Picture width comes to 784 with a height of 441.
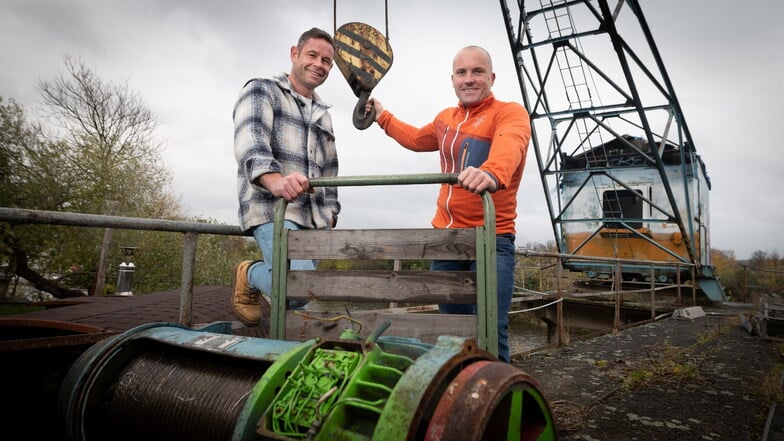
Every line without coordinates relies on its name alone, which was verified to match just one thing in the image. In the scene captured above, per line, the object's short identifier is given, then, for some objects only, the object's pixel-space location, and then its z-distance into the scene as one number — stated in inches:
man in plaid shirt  75.0
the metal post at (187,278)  100.1
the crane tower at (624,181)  337.7
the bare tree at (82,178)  402.0
